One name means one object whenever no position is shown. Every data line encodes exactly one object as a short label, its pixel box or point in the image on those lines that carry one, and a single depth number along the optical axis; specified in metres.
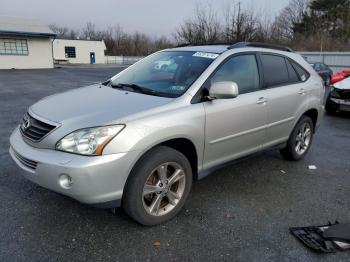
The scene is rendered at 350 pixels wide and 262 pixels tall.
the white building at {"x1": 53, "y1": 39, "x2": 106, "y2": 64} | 49.31
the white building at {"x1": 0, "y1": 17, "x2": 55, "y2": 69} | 27.56
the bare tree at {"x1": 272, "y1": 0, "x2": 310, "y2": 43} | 45.10
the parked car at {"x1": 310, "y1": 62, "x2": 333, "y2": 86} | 17.84
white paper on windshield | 3.79
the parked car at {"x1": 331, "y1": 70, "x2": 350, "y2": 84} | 16.33
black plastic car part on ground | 2.90
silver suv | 2.74
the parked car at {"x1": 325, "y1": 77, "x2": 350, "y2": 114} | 9.19
